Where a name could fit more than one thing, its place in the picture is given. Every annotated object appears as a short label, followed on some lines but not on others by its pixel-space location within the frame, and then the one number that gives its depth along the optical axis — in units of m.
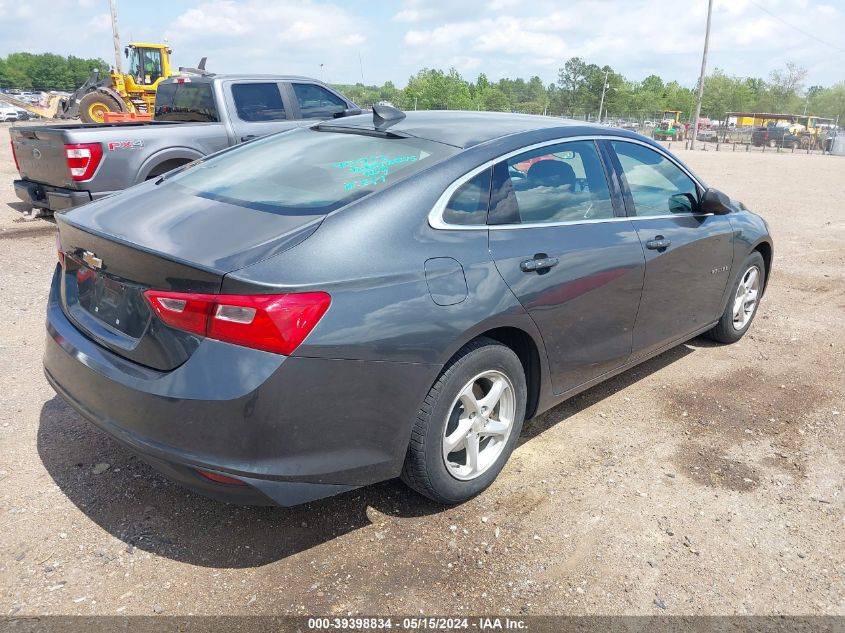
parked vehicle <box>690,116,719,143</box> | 60.67
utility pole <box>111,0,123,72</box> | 32.03
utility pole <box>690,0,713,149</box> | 38.19
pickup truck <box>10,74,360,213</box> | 6.96
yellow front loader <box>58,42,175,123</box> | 23.34
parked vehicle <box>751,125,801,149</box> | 49.03
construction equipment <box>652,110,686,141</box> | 56.45
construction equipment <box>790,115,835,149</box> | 50.08
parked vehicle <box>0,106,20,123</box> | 40.56
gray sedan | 2.27
